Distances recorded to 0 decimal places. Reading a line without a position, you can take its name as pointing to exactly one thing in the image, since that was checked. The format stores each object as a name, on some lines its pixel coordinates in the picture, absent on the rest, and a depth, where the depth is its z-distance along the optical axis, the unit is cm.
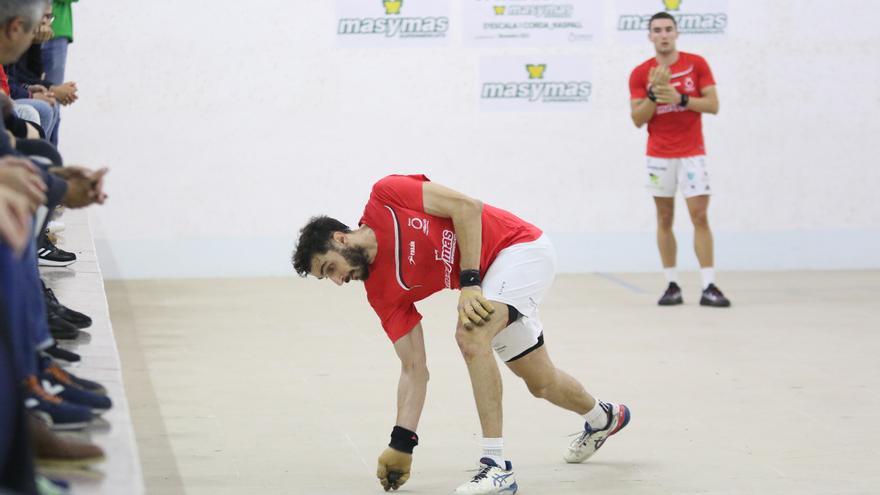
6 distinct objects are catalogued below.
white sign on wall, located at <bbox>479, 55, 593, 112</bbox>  1972
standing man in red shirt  1644
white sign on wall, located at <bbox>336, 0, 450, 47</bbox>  1936
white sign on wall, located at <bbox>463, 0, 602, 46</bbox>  1955
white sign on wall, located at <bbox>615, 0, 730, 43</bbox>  1966
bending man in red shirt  813
